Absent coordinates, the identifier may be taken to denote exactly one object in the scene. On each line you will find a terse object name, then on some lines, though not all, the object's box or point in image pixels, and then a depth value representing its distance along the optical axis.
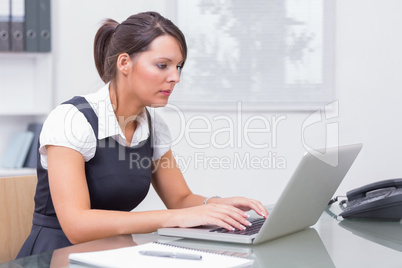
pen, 2.23
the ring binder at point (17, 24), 4.39
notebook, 2.19
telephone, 2.75
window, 4.62
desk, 2.28
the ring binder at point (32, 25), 4.45
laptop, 2.37
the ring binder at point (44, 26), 4.52
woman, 2.61
